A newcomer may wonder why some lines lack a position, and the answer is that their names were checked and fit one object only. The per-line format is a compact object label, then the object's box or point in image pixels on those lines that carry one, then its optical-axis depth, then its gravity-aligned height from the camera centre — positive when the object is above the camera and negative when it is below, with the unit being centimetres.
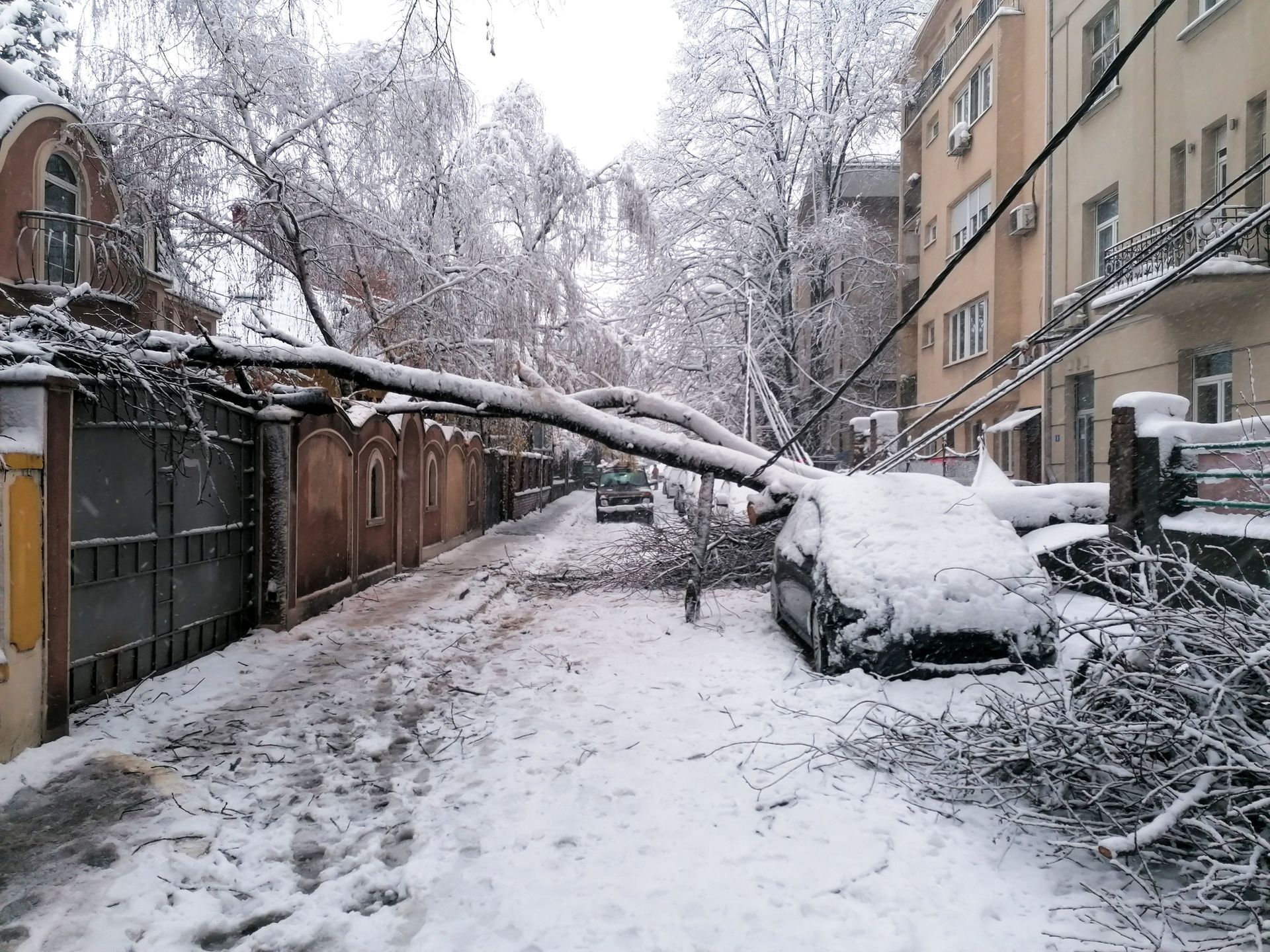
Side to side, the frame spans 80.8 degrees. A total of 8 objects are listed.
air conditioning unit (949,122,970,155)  1925 +852
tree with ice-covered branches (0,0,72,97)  2084 +1279
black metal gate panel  492 -57
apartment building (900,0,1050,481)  1709 +715
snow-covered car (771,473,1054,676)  493 -84
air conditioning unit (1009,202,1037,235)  1672 +560
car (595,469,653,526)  2264 -104
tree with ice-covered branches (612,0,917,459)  2047 +796
